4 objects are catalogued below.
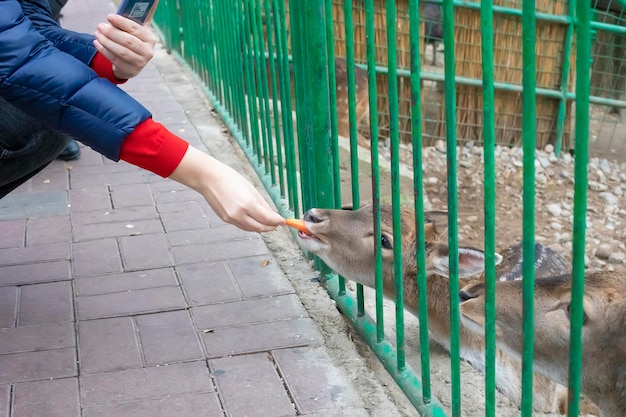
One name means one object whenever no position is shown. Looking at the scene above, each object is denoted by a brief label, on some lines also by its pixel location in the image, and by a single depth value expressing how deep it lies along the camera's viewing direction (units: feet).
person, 8.63
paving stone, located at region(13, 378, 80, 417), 10.26
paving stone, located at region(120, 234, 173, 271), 14.35
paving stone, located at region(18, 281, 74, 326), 12.51
